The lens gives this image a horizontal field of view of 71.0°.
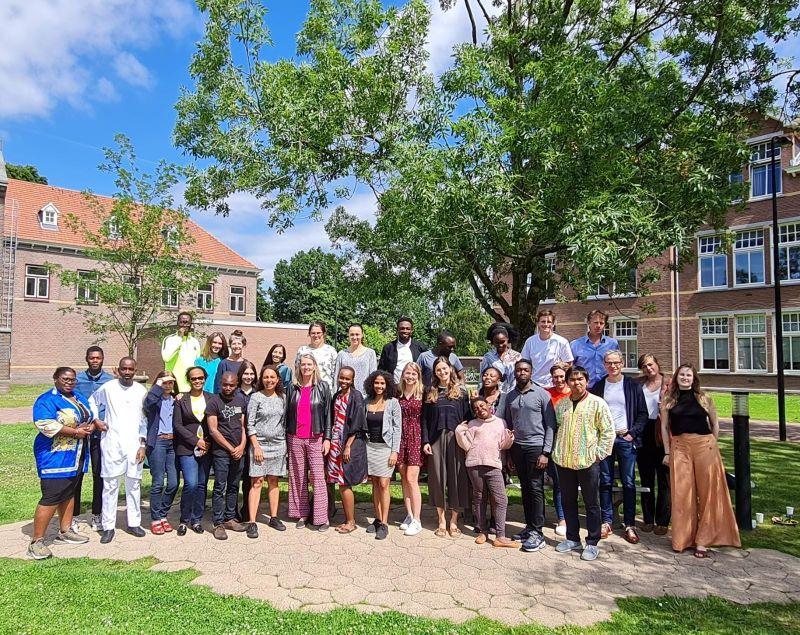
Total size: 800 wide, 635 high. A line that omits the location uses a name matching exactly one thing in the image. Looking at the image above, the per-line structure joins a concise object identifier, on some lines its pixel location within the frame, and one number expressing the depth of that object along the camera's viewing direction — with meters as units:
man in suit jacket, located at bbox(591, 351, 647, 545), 6.06
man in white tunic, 6.09
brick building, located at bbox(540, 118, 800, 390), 25.55
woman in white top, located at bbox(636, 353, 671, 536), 6.27
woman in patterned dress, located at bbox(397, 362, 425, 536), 6.38
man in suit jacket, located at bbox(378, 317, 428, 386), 7.41
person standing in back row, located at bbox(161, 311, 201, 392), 7.21
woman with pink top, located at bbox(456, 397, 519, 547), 5.98
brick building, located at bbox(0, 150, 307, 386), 31.53
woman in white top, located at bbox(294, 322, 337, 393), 7.11
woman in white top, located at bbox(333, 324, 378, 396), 7.21
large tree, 7.63
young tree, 17.44
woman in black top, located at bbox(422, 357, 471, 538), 6.35
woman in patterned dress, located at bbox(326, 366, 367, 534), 6.34
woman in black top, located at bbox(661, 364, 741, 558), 5.69
